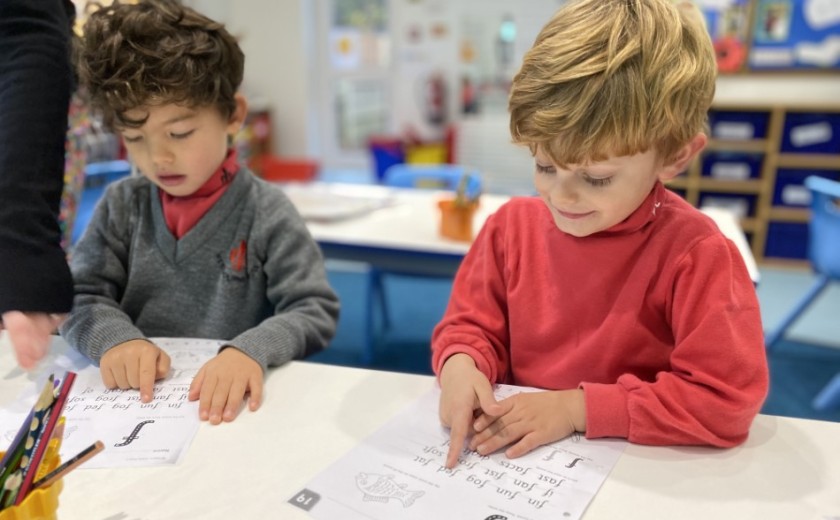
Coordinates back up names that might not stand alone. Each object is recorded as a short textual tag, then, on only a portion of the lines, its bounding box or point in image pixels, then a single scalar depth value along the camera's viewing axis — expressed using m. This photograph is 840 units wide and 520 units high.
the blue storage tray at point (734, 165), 3.53
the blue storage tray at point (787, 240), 3.53
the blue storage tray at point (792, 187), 3.46
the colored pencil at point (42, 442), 0.50
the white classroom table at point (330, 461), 0.59
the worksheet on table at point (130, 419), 0.68
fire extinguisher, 4.52
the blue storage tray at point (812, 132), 3.36
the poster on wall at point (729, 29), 3.59
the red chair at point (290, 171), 3.81
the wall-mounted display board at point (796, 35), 3.50
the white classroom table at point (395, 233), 1.65
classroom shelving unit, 3.39
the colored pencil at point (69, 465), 0.49
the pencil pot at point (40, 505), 0.49
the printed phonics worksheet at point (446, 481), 0.59
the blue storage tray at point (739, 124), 3.46
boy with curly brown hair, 0.93
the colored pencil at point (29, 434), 0.51
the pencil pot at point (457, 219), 1.67
